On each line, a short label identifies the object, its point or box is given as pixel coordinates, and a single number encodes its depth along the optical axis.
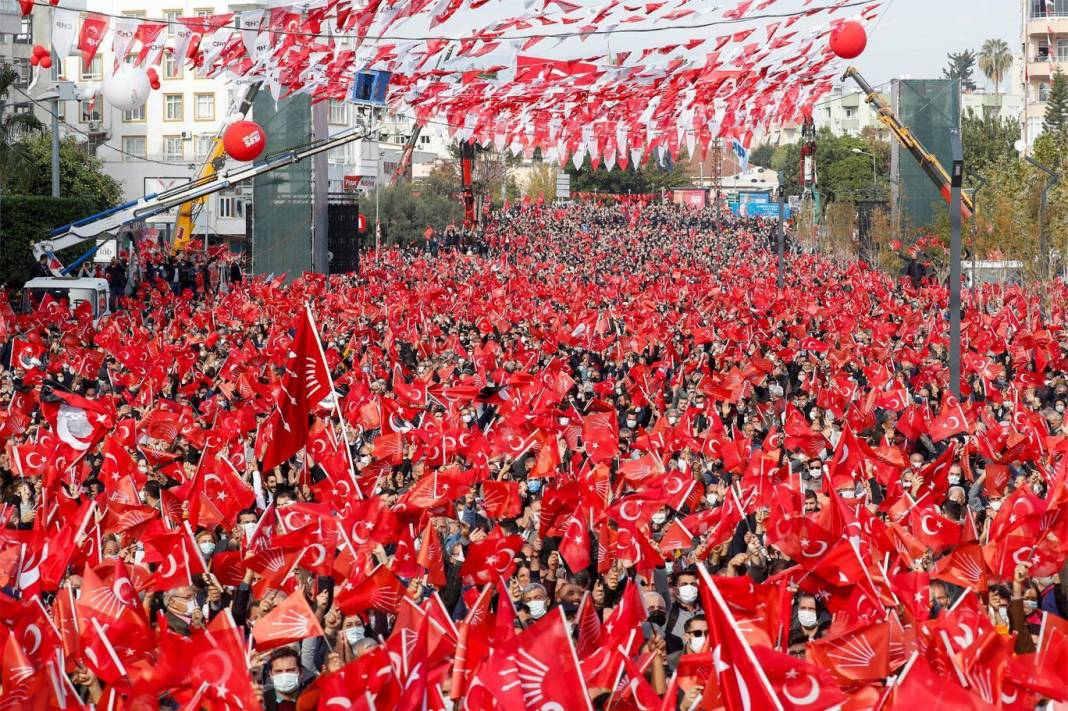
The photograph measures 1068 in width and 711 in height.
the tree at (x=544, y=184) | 121.56
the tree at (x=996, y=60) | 120.19
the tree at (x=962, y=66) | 138.75
